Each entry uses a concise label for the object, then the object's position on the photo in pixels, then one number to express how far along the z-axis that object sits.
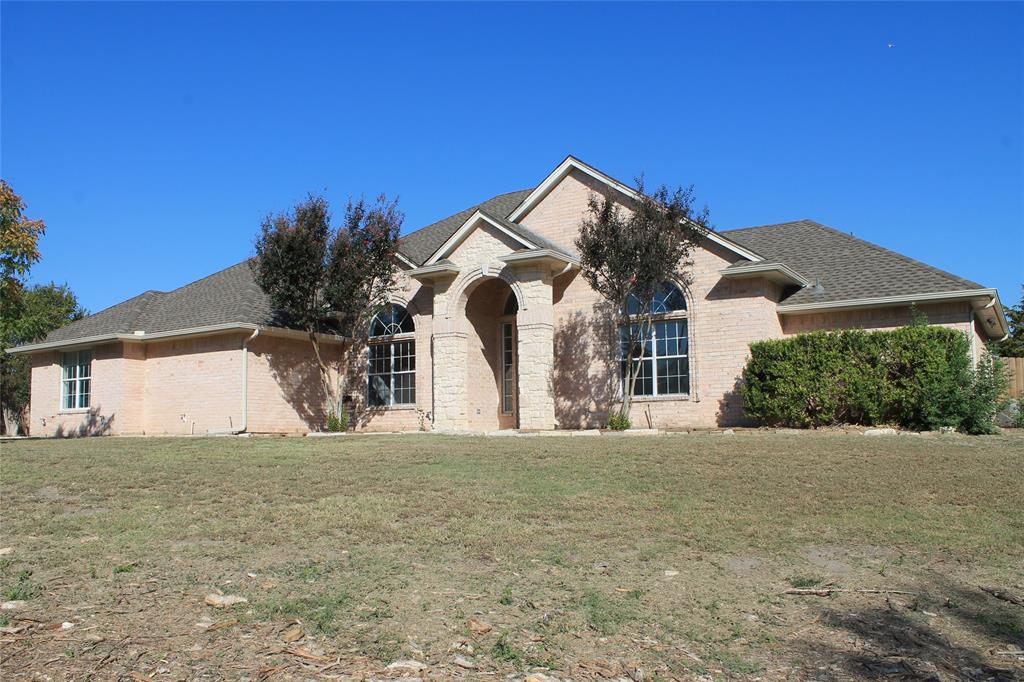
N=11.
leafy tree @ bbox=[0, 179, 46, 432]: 19.02
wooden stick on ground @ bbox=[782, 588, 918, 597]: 6.98
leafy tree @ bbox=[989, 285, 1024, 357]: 33.09
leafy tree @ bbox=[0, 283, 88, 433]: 29.78
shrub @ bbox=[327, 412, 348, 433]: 22.25
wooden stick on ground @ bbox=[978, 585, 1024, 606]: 6.90
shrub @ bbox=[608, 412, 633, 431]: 19.11
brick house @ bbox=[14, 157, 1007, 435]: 19.05
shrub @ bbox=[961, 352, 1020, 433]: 15.81
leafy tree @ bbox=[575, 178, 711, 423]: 17.94
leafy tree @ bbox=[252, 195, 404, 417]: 20.39
